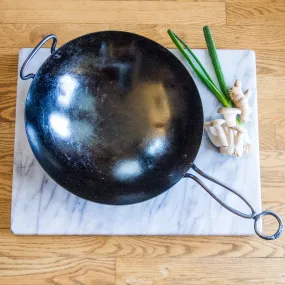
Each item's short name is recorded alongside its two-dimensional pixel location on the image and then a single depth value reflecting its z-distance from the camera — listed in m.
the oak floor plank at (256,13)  1.03
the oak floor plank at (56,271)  0.90
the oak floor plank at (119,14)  1.01
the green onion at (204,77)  0.87
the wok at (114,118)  0.74
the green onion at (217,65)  0.88
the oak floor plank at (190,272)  0.90
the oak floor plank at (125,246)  0.90
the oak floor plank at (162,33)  1.00
